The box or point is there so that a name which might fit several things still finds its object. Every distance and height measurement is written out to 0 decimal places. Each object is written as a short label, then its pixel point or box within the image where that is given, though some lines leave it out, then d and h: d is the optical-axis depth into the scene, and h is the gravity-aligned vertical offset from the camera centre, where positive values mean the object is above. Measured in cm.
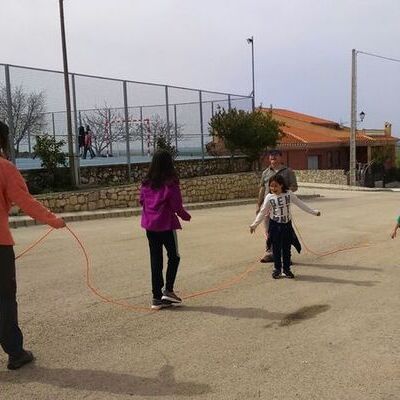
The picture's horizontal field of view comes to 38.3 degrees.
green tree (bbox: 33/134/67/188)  1678 -8
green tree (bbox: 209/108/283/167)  2367 +63
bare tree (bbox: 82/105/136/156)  1862 +80
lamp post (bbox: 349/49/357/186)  3566 +187
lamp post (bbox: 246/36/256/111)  2644 +254
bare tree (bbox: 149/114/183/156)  2091 +56
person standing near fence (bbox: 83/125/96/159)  1823 +27
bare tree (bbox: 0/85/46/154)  1581 +117
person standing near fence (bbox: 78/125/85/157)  1800 +37
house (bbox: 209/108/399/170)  4328 -3
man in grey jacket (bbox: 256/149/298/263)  803 -43
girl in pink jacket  595 -70
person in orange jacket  435 -79
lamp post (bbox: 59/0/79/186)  1731 +124
